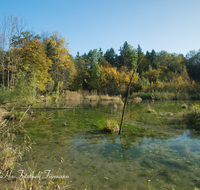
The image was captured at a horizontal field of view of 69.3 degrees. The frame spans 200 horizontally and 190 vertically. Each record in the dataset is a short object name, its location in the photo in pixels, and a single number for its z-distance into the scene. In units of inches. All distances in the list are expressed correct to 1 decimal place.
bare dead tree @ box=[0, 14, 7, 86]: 695.3
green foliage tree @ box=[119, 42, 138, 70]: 1867.6
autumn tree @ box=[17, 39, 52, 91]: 829.7
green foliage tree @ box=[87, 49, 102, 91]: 1565.0
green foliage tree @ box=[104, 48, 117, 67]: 2240.4
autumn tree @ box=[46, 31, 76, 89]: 1152.2
